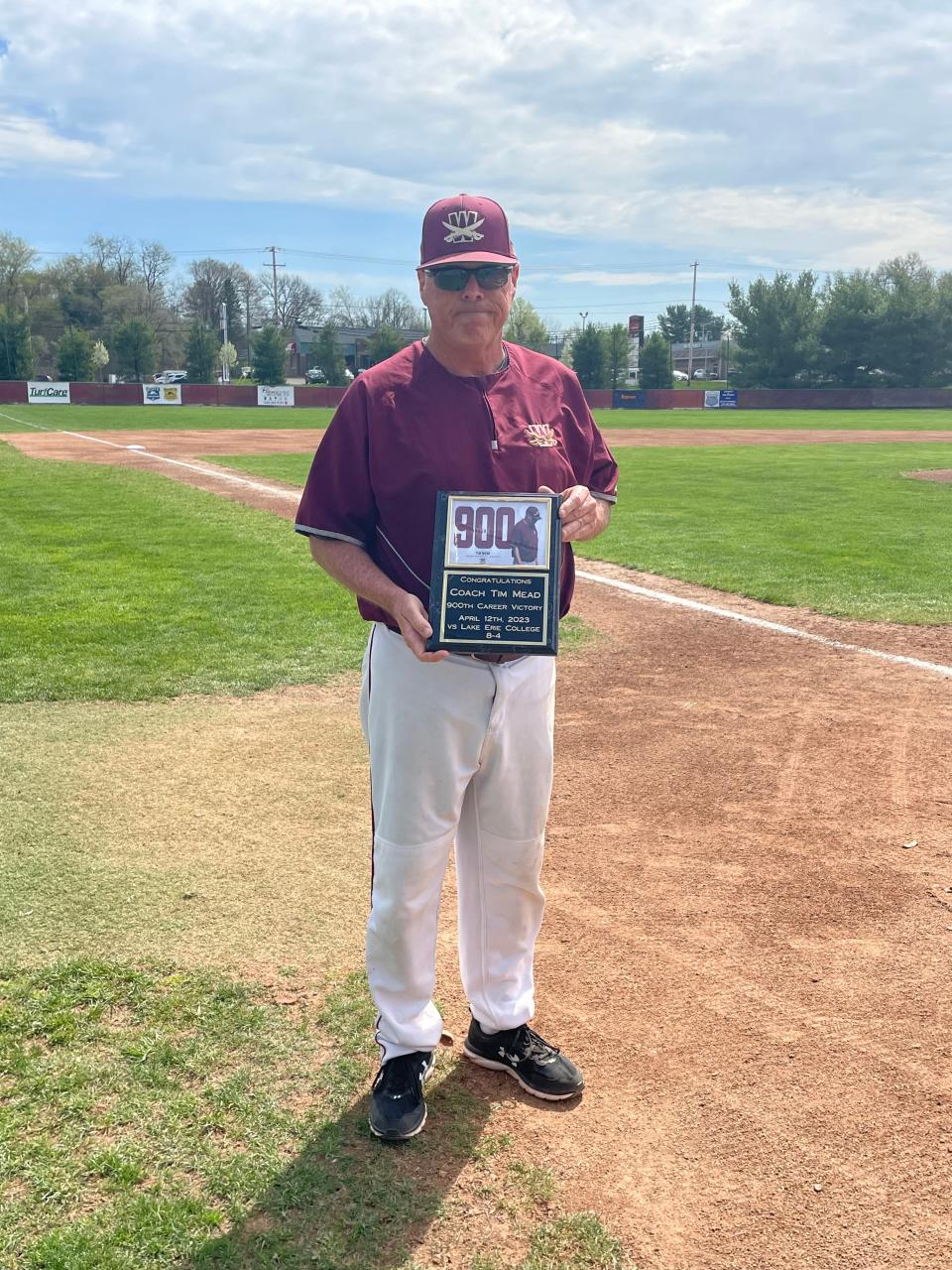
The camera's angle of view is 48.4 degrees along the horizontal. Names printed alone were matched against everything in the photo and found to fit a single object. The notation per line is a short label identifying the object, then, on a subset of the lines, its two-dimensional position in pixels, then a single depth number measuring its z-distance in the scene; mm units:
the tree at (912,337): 63906
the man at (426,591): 2537
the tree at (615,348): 68000
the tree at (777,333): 65750
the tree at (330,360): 67250
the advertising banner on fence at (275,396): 56562
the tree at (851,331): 64750
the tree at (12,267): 80562
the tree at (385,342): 67000
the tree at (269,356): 63969
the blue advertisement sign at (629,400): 62478
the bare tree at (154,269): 97500
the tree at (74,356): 60219
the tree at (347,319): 102312
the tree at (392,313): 102969
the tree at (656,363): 65562
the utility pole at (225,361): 73000
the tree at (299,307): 103831
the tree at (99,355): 65438
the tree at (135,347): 65438
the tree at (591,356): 67750
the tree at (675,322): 115625
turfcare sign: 53281
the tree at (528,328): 83938
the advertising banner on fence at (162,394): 54625
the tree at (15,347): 58469
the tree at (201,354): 64438
